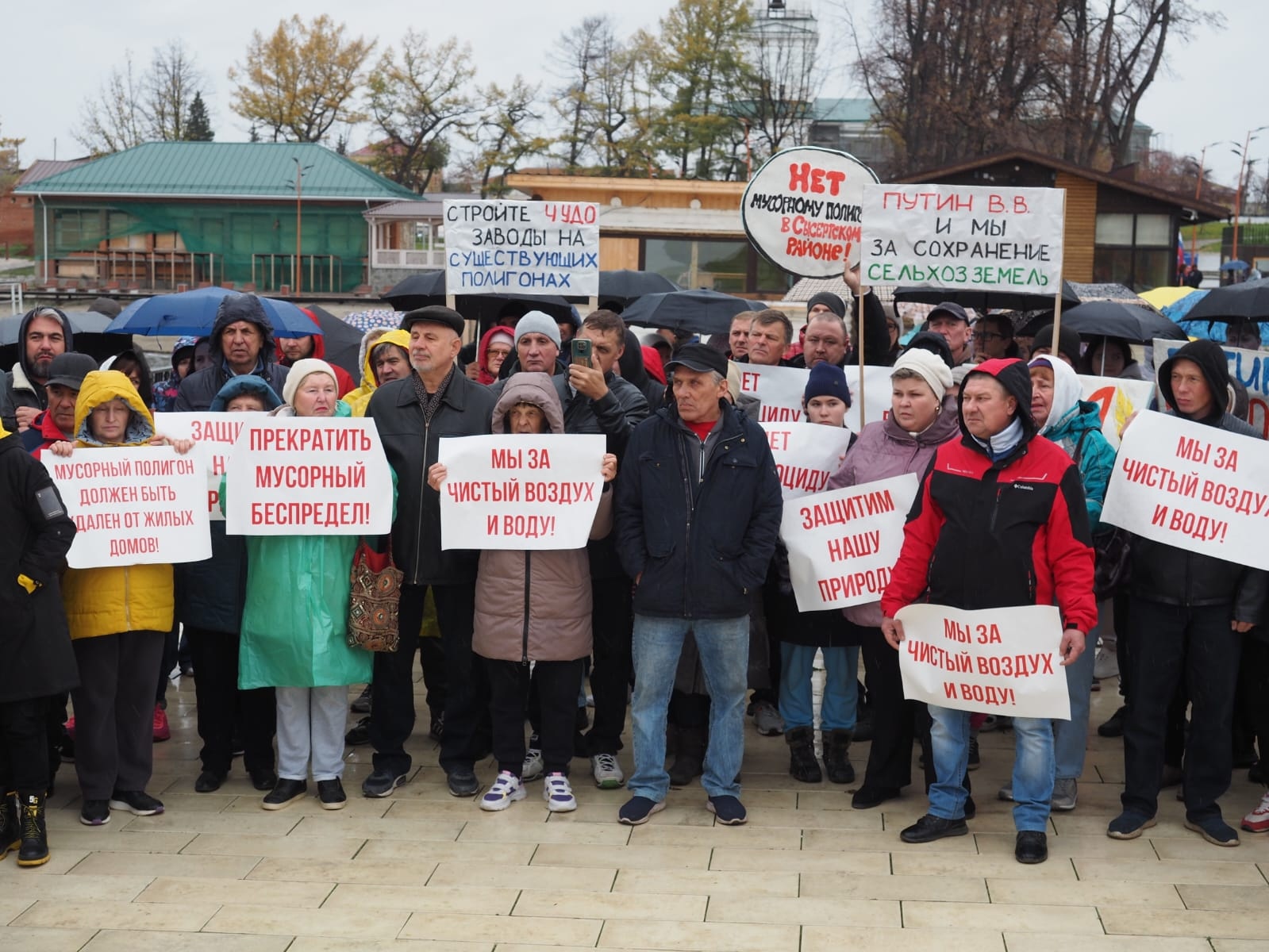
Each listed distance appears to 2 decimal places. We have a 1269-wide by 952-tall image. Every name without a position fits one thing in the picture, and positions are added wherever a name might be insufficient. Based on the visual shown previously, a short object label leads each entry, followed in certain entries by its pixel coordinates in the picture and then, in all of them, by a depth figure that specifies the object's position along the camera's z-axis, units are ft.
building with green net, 211.20
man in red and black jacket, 19.15
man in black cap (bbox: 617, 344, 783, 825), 20.77
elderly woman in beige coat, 21.56
